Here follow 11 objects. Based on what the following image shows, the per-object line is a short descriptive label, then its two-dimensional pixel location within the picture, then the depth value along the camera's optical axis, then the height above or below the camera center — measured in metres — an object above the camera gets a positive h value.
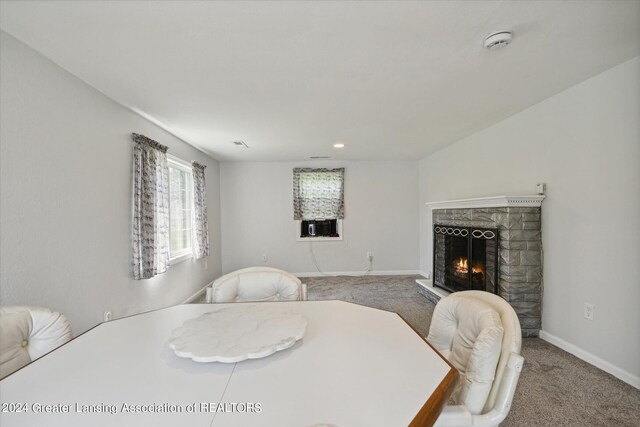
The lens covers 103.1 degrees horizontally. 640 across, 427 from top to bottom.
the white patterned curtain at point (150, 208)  2.50 +0.04
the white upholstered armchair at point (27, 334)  1.01 -0.52
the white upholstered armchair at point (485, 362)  0.88 -0.60
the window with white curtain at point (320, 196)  5.04 +0.28
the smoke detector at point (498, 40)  1.48 +1.00
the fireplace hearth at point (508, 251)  2.50 -0.46
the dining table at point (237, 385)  0.65 -0.53
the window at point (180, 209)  3.46 +0.03
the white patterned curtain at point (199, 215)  3.87 -0.06
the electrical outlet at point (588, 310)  2.08 -0.86
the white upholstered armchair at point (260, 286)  1.74 -0.53
